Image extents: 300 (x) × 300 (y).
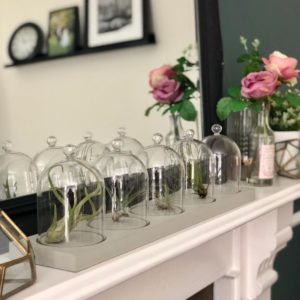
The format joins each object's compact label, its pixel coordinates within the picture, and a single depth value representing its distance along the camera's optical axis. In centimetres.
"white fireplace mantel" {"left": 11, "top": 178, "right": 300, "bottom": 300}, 73
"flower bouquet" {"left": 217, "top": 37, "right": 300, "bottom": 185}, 134
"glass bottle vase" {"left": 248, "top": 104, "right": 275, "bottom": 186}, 136
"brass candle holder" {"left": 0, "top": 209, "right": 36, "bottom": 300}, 65
